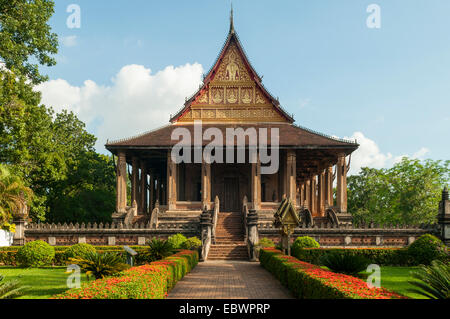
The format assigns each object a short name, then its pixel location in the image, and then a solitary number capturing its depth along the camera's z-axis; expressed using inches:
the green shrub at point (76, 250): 708.7
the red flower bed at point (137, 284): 271.0
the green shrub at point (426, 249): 754.8
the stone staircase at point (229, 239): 865.5
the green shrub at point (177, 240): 826.7
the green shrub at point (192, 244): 818.8
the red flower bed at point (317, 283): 263.0
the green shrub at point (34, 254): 727.7
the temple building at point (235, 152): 1215.6
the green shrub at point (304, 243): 794.9
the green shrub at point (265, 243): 838.5
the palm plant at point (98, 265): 422.3
